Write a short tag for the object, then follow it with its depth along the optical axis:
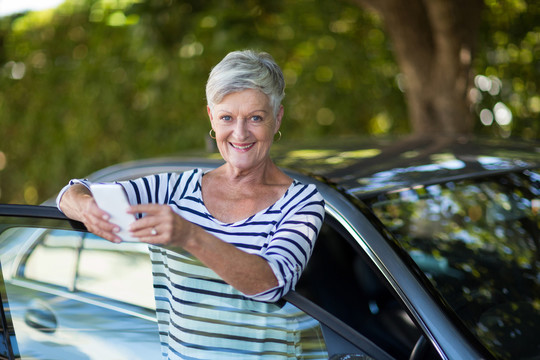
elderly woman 2.27
